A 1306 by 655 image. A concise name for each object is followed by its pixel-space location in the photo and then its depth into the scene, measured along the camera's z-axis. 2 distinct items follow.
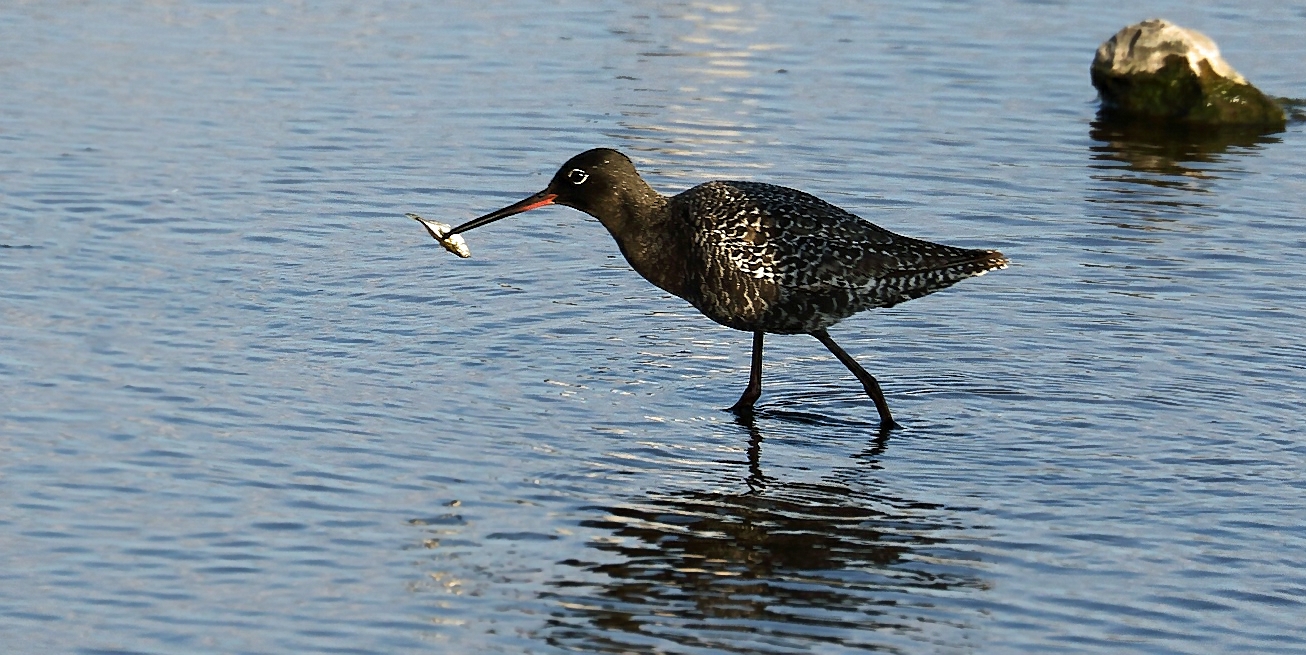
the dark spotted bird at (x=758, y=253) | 11.05
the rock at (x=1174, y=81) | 20.06
